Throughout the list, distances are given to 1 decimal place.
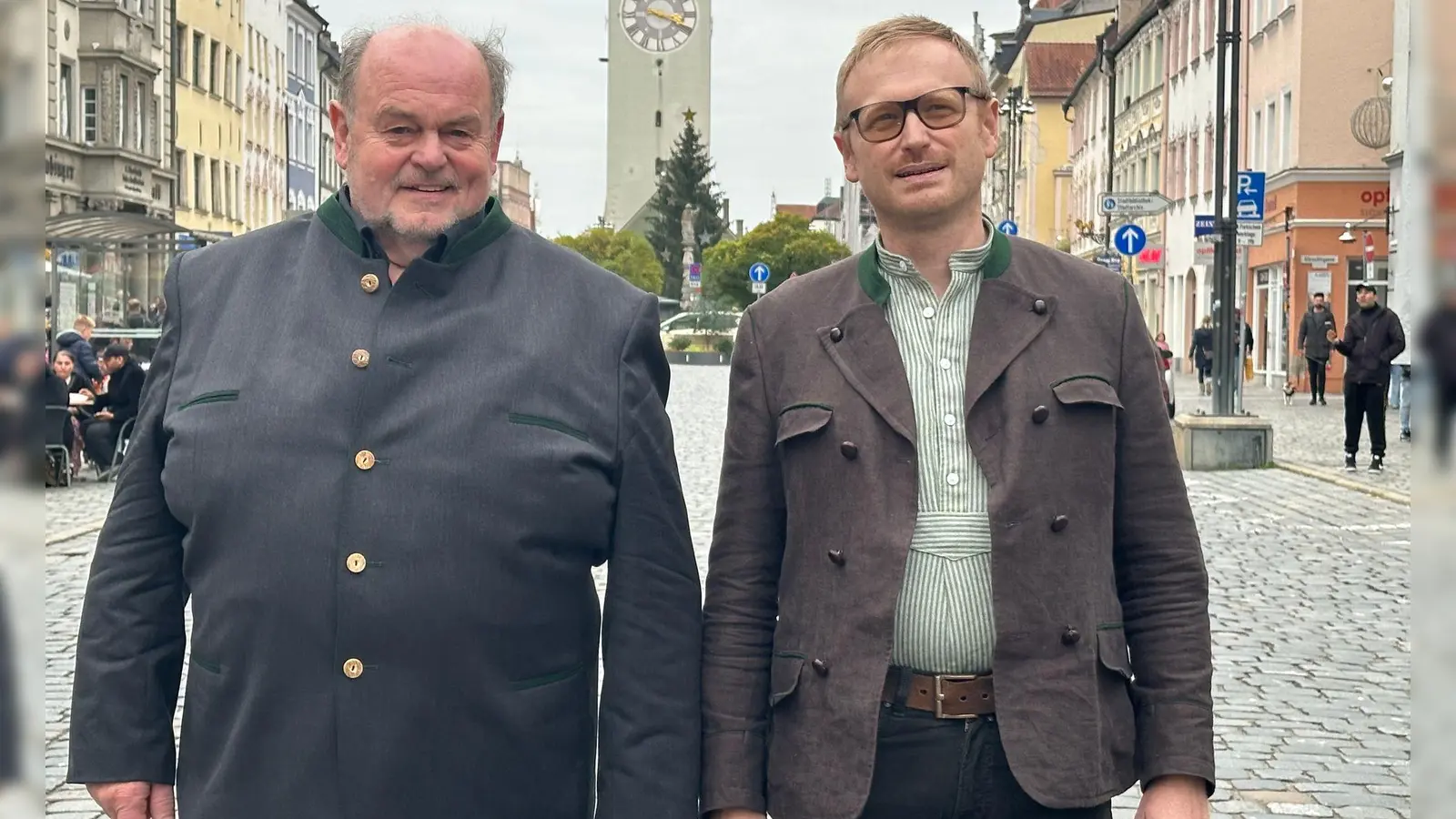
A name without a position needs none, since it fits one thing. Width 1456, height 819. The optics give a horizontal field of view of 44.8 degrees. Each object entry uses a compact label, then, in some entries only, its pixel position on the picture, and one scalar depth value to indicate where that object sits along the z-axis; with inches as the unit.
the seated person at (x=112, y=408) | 754.8
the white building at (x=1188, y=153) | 1991.9
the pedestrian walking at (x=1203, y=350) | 1612.9
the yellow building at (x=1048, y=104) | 3552.4
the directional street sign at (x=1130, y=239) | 1228.5
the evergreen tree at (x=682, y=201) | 4749.0
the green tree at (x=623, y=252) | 4111.7
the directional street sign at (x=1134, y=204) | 932.0
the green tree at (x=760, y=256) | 4015.8
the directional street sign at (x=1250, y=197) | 840.3
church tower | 4879.4
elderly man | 110.0
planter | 2405.3
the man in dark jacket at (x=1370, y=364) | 764.6
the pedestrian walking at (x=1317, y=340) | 1277.1
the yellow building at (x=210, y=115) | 2340.1
